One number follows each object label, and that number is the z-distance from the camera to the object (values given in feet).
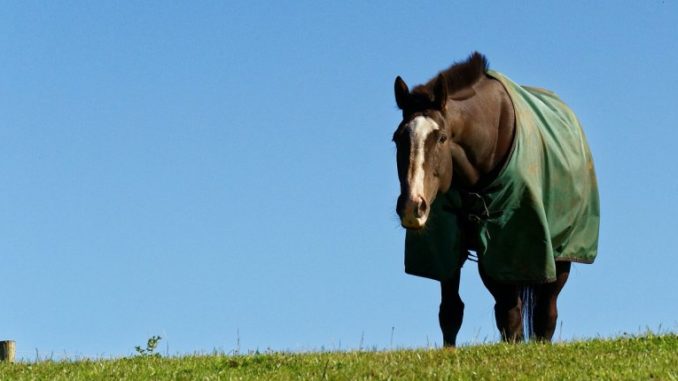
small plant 53.01
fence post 58.95
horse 46.21
